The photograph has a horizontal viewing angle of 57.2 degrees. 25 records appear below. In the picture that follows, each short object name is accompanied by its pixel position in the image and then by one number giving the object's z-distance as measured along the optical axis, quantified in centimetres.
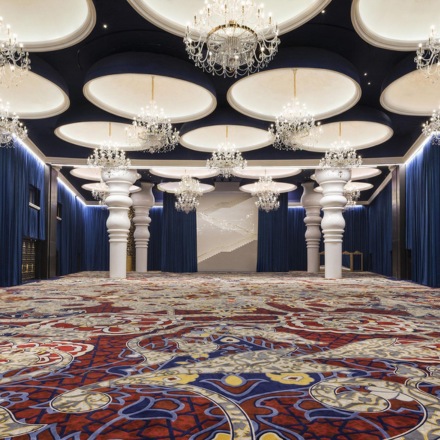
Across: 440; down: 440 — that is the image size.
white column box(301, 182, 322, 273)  1644
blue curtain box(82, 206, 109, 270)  2062
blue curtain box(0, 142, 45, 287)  879
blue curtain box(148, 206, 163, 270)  2062
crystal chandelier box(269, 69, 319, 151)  763
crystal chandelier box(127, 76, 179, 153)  780
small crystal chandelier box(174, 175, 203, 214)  1430
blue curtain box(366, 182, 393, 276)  1502
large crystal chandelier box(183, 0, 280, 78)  481
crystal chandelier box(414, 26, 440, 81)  512
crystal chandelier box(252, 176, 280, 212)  1456
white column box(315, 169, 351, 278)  1212
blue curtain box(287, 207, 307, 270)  2058
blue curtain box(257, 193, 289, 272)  1855
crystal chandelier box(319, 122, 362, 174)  1012
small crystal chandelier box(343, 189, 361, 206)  1568
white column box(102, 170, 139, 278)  1188
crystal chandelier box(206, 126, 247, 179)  1045
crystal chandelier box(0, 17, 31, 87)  511
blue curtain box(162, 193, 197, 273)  1850
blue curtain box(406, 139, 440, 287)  901
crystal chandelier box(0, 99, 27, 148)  693
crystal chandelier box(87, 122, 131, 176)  988
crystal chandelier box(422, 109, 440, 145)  709
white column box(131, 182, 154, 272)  1661
